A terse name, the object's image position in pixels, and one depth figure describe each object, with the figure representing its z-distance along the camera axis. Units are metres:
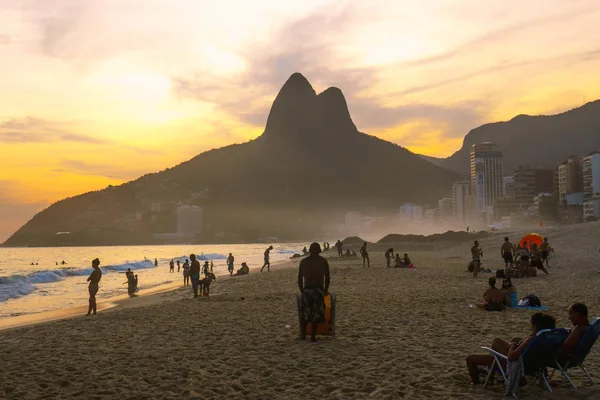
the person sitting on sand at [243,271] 34.91
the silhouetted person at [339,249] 46.38
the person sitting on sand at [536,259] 21.46
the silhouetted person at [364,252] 32.31
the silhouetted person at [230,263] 37.07
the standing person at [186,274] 28.27
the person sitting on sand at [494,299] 11.40
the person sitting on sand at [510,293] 11.91
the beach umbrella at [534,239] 26.23
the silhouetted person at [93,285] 15.16
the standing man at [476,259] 21.16
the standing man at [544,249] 24.36
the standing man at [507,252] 22.77
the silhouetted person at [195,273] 17.91
